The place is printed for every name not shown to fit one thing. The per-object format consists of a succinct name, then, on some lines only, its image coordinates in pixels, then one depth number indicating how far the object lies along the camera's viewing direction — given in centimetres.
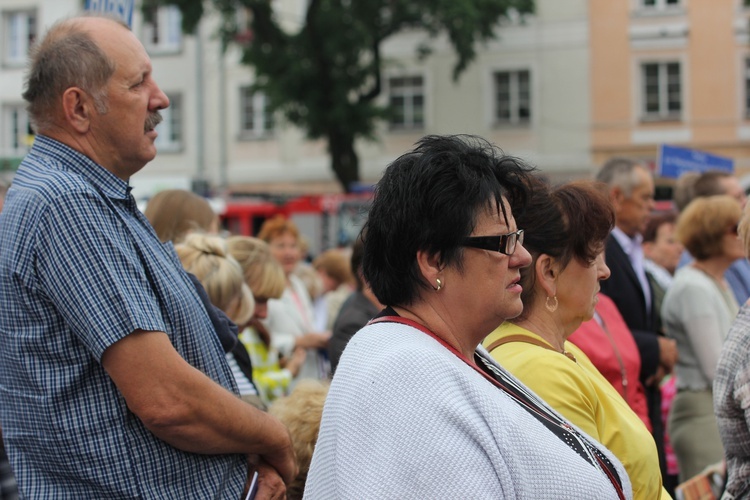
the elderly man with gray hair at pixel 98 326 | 213
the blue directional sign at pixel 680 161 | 941
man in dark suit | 441
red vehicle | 2145
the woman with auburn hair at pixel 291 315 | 622
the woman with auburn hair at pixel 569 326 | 253
